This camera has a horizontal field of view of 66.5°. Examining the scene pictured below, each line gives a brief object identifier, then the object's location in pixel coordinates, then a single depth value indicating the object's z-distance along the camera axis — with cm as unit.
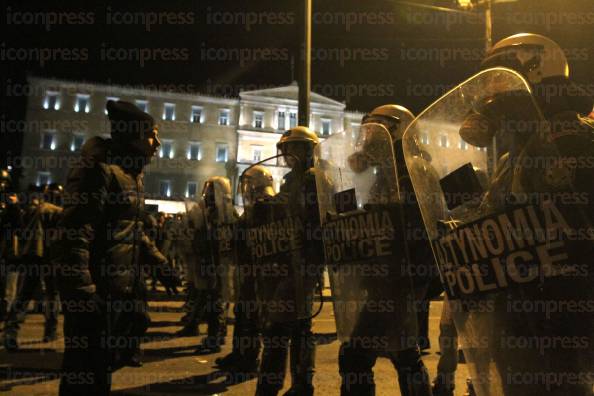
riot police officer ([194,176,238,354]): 502
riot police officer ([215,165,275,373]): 372
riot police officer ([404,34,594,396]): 143
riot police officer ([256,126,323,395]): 311
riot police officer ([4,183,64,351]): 564
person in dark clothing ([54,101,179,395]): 257
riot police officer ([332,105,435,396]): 239
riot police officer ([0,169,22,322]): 634
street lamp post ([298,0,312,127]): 873
